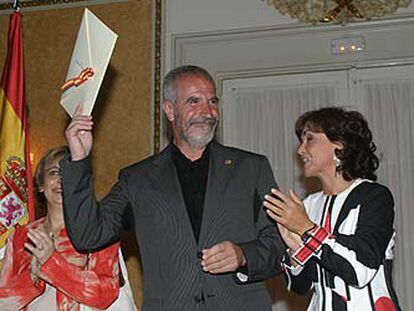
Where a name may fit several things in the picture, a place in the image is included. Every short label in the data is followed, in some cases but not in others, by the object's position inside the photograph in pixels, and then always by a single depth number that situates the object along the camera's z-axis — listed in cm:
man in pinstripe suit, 242
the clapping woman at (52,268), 294
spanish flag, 383
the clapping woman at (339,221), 240
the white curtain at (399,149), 440
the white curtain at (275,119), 469
